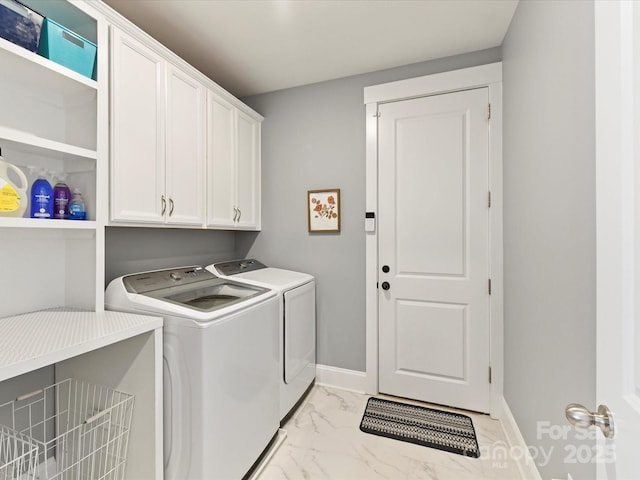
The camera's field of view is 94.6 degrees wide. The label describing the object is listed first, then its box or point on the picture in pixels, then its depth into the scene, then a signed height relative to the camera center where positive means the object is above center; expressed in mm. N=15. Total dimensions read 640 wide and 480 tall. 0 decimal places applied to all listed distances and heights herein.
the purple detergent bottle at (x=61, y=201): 1380 +183
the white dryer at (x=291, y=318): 1974 -577
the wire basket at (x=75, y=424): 1346 -876
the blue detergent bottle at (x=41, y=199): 1303 +183
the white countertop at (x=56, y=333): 930 -361
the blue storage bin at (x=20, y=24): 1154 +876
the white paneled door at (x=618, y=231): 516 +17
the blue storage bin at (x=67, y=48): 1260 +855
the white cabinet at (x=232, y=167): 2125 +585
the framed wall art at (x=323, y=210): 2518 +260
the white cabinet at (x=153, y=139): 1484 +582
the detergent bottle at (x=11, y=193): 1175 +194
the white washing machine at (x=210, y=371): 1288 -626
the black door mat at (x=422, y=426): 1834 -1260
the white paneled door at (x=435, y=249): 2150 -65
